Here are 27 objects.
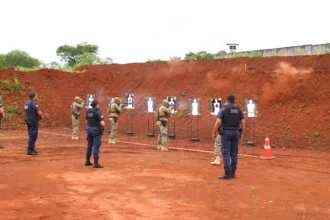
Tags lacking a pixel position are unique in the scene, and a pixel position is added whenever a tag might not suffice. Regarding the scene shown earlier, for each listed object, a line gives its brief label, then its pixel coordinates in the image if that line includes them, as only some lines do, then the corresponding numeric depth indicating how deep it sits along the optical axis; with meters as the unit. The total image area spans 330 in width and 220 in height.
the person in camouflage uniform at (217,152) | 11.73
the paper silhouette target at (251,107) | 17.11
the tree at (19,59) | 46.09
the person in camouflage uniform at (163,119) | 14.75
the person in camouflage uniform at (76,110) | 17.61
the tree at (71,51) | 50.94
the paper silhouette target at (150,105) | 21.16
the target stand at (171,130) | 19.49
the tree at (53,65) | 34.09
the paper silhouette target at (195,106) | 19.28
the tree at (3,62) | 45.14
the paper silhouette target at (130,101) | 21.77
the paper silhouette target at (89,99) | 23.27
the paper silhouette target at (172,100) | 19.70
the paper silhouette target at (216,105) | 18.25
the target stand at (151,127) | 20.20
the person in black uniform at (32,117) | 12.46
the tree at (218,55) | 32.27
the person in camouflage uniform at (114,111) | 16.08
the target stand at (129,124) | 21.31
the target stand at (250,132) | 16.80
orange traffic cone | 13.31
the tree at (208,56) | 32.04
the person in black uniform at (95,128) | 10.73
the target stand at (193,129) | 18.58
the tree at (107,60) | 36.32
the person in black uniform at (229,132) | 9.43
